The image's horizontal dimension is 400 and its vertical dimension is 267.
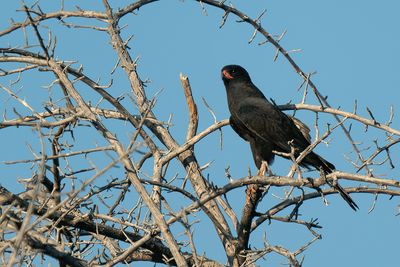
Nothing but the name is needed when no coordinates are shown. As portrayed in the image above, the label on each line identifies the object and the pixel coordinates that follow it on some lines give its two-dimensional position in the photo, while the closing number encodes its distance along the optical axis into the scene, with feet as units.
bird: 58.80
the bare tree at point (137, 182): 39.96
